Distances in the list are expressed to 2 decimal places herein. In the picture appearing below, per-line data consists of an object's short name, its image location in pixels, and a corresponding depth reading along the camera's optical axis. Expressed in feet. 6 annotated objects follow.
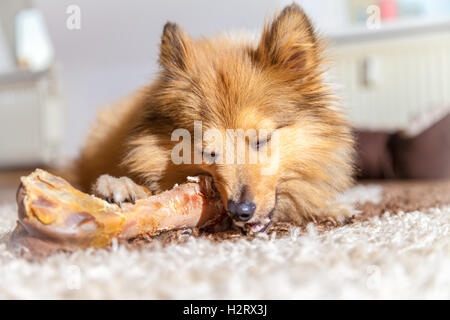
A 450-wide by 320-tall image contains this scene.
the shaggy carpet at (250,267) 1.84
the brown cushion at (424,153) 4.08
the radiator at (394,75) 5.46
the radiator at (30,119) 7.23
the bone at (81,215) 2.02
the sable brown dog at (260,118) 2.35
